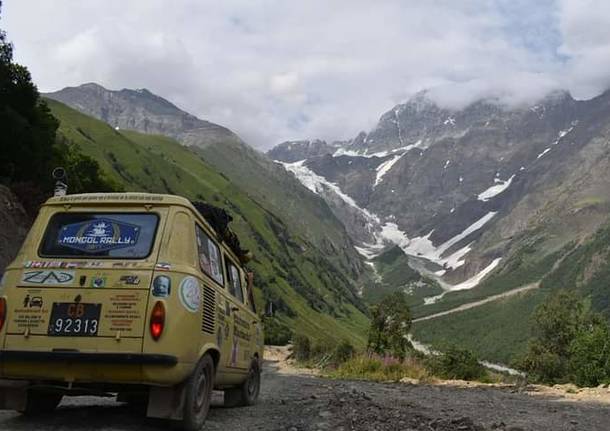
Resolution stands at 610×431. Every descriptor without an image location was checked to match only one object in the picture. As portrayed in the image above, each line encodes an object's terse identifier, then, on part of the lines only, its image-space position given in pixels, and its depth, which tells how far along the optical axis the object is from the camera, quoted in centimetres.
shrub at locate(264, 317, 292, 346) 6838
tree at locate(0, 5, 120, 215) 3293
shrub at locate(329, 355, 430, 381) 2188
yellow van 732
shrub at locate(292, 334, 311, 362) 4520
